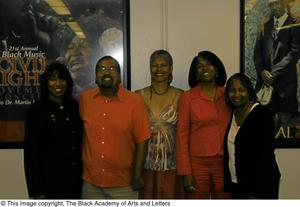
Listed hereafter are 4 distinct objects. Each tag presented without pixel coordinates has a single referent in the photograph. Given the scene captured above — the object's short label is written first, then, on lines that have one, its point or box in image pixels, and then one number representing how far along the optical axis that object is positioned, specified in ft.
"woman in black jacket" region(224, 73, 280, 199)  7.26
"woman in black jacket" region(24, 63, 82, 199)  7.53
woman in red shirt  8.37
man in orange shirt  7.89
